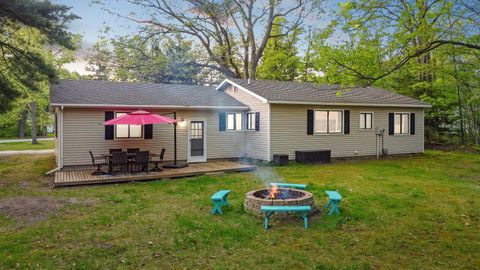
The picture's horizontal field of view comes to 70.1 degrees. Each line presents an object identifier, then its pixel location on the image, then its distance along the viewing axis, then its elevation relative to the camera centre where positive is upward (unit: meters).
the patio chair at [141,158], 10.93 -0.74
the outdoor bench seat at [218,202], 6.52 -1.30
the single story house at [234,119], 12.27 +0.66
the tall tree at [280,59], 28.66 +6.40
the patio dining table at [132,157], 10.92 -0.75
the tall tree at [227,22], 24.41 +8.39
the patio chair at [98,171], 10.94 -1.18
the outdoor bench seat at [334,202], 6.40 -1.28
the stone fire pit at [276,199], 6.20 -1.20
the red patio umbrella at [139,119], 10.50 +0.50
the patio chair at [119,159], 10.52 -0.74
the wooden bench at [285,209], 5.80 -1.27
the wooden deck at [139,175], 9.82 -1.27
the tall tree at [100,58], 26.53 +7.27
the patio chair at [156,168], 11.59 -1.12
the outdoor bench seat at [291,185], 7.62 -1.14
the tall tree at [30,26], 10.04 +3.36
